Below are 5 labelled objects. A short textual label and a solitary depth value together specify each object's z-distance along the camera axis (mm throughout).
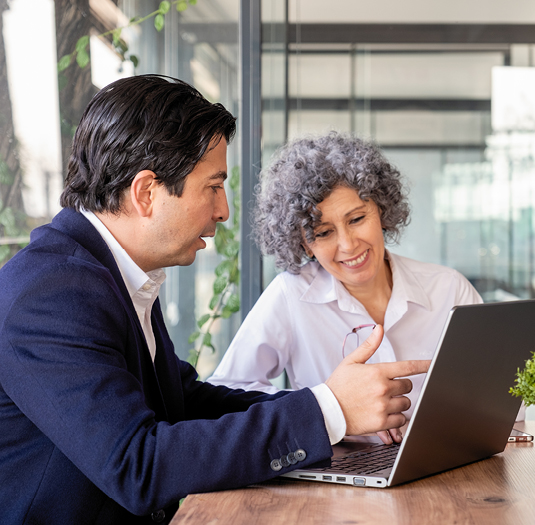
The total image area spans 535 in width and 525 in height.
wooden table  900
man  981
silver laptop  974
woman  1887
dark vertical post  2635
